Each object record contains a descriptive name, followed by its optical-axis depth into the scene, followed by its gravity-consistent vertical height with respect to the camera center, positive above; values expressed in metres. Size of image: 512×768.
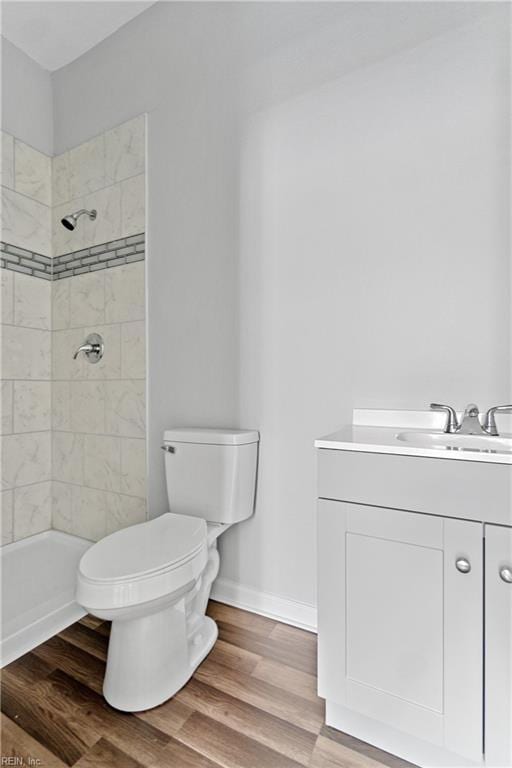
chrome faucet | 1.11 -0.10
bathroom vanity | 0.82 -0.48
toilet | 1.06 -0.52
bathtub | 1.39 -0.88
